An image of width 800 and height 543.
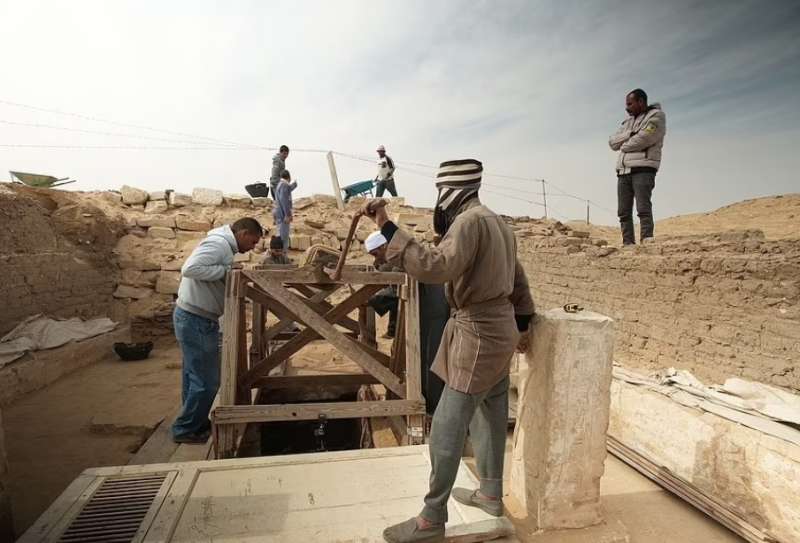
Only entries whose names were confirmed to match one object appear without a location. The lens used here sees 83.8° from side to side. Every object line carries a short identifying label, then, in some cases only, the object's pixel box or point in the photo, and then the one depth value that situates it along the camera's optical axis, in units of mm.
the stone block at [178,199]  11469
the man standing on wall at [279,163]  9702
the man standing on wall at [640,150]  5344
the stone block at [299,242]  10836
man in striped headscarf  1871
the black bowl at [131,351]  6789
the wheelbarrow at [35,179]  10805
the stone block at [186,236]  10367
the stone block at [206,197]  11805
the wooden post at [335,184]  13305
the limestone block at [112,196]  11031
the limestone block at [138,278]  9180
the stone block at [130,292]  9055
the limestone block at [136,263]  9291
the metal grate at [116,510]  2033
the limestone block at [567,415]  2275
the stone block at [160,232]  10250
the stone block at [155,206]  11047
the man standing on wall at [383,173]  12855
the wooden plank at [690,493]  2533
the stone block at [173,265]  9414
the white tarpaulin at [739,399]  2758
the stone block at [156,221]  10352
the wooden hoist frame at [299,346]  3123
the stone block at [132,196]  11180
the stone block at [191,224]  10562
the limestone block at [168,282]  9195
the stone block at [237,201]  12117
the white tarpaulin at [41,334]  5477
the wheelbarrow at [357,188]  14406
